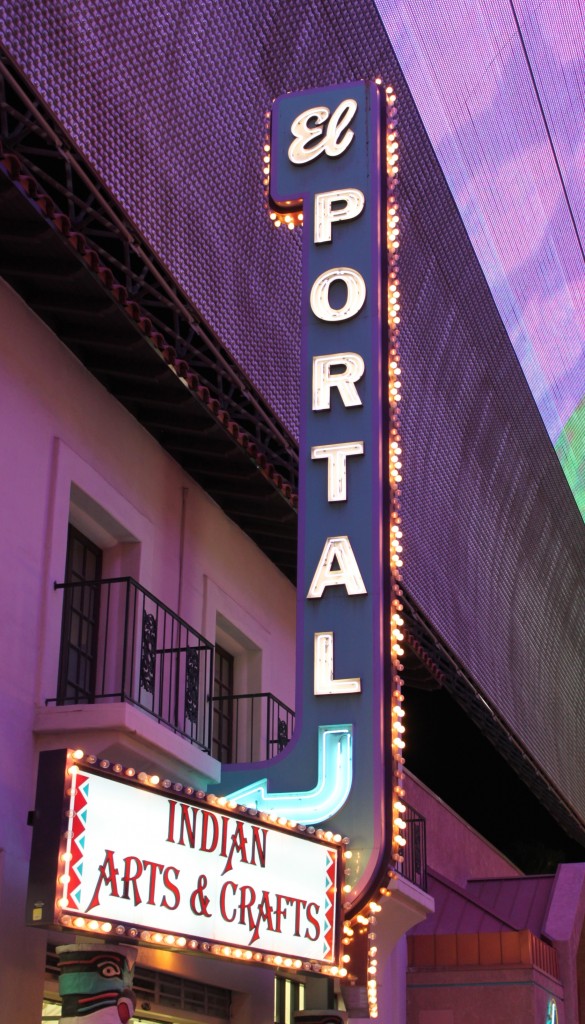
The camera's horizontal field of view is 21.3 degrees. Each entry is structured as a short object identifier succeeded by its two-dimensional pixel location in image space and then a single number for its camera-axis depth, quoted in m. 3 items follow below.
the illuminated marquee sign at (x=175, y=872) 9.40
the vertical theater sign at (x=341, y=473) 12.11
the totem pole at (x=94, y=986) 9.69
